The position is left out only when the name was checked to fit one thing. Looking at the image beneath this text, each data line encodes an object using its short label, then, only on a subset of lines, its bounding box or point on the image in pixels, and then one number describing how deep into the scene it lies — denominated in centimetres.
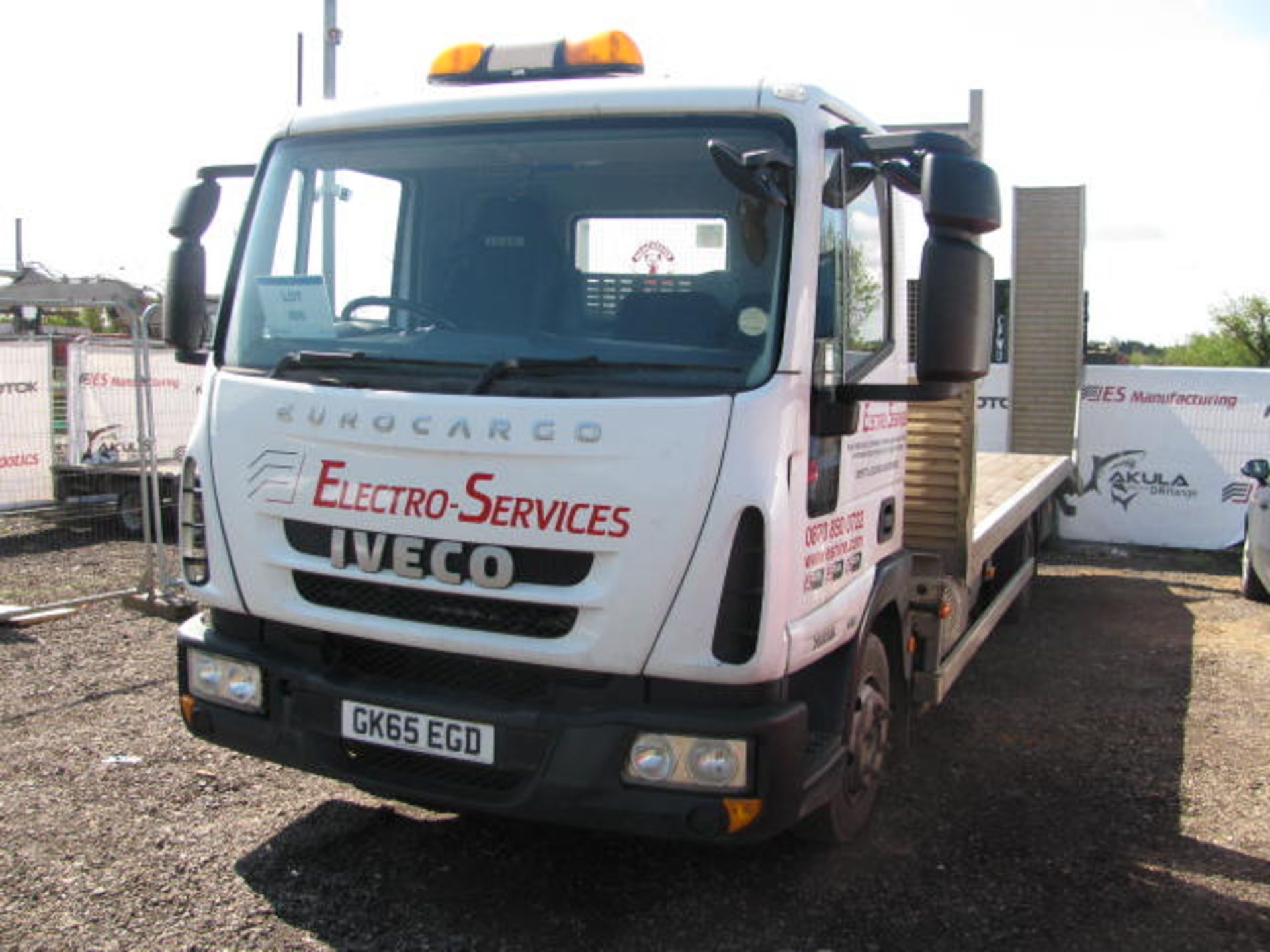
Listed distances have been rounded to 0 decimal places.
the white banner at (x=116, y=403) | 1052
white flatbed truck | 296
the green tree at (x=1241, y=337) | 3067
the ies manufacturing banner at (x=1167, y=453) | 1100
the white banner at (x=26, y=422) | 979
